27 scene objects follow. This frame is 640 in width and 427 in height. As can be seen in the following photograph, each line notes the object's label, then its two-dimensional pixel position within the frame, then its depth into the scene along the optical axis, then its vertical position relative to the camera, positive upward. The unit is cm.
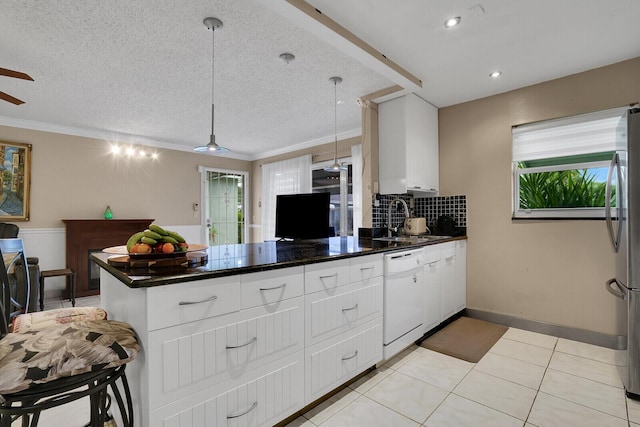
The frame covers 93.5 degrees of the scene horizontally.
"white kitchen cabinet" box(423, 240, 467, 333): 265 -65
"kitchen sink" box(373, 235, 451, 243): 273 -23
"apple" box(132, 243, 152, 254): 135 -14
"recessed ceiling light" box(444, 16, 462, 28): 199 +130
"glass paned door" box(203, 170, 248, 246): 604 +22
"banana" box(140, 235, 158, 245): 139 -10
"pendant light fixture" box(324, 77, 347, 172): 291 +132
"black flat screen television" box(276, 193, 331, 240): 366 +0
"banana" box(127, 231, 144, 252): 142 -11
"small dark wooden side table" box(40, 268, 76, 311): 367 -69
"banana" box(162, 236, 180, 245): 144 -11
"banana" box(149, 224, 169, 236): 146 -6
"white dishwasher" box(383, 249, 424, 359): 216 -65
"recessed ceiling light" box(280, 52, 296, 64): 246 +132
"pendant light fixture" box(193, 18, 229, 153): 203 +132
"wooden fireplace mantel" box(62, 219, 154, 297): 438 -34
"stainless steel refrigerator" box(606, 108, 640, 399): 181 -19
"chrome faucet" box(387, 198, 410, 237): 319 -5
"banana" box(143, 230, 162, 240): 142 -8
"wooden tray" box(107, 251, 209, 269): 132 -20
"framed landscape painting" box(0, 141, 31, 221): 399 +51
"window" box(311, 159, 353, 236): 491 +27
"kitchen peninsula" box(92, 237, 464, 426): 112 -52
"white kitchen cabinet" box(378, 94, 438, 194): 309 +74
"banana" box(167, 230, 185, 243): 149 -10
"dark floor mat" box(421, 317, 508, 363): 243 -111
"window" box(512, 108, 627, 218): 265 +46
